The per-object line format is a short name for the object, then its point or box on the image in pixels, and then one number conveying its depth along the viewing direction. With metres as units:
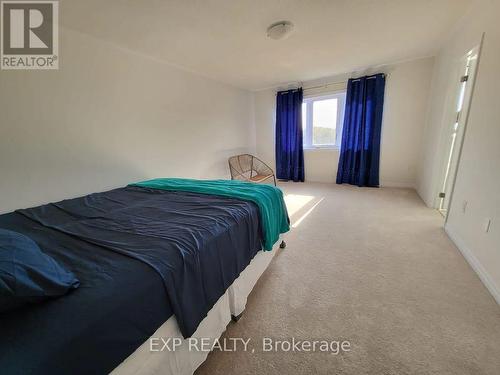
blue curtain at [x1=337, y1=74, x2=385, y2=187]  3.69
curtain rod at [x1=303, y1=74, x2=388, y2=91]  3.63
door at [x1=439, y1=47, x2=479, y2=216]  2.14
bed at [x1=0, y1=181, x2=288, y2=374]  0.61
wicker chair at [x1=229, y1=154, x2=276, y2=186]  4.16
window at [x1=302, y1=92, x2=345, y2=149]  4.21
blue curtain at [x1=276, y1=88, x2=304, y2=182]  4.43
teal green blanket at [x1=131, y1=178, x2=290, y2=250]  1.60
